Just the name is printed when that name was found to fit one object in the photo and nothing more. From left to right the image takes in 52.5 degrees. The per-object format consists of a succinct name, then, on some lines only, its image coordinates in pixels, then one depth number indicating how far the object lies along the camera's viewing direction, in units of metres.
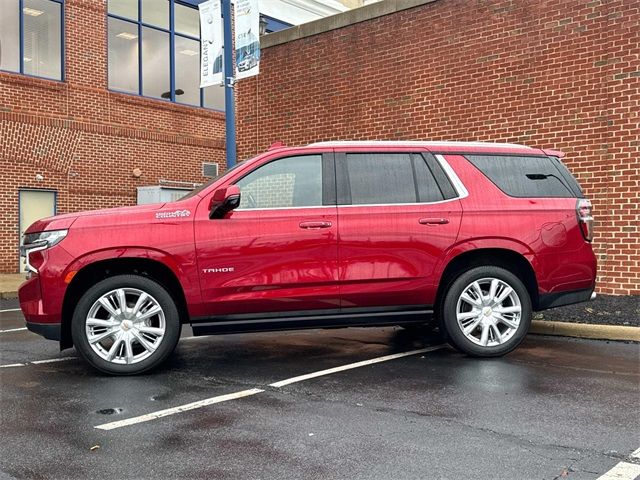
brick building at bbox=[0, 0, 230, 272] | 16.86
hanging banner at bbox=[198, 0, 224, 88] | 11.45
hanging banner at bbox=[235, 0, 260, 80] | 10.98
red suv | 5.43
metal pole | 11.17
